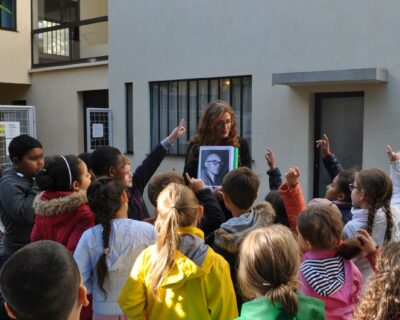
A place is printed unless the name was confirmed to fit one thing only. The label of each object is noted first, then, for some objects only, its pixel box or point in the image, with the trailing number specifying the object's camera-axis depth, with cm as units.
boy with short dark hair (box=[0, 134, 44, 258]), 337
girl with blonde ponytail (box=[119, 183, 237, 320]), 230
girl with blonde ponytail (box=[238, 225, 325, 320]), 182
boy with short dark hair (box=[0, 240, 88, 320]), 147
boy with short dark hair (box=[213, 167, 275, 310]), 268
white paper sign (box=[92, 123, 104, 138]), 959
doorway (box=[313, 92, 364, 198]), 704
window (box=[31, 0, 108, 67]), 1246
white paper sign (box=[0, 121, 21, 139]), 758
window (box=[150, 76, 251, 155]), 817
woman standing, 404
